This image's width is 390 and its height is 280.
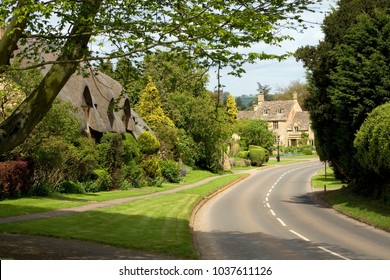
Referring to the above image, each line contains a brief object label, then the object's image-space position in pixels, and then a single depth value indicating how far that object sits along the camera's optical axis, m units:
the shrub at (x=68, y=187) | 33.59
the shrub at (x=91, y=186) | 36.22
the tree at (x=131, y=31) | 11.02
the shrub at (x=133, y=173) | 42.52
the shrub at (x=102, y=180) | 37.76
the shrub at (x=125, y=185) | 40.66
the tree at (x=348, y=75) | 29.75
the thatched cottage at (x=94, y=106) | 39.31
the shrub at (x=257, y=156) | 86.31
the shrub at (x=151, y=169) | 46.41
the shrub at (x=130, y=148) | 42.90
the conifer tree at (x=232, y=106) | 105.80
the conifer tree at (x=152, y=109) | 57.50
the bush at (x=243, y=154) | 89.81
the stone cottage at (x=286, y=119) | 128.50
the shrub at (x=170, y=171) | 51.25
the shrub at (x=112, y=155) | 39.56
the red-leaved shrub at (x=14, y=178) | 27.06
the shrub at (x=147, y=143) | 46.56
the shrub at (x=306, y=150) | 118.50
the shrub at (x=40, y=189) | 30.35
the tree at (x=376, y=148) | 24.77
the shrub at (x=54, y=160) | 30.36
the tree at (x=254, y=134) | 98.94
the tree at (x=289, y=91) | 162.00
